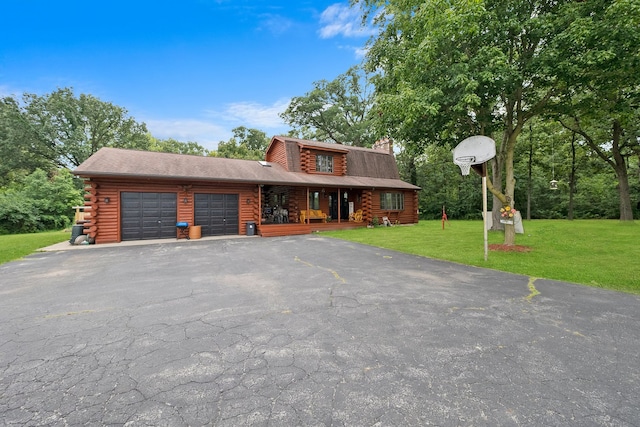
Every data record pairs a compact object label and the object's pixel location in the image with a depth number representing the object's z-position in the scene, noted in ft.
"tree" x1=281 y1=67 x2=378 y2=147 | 90.53
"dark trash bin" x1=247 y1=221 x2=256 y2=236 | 43.45
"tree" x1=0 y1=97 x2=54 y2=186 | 76.64
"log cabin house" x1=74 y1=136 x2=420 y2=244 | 36.35
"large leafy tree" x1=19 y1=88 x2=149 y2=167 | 80.02
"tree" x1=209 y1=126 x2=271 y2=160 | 107.76
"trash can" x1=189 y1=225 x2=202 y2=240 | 39.20
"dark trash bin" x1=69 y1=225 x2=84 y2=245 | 34.40
